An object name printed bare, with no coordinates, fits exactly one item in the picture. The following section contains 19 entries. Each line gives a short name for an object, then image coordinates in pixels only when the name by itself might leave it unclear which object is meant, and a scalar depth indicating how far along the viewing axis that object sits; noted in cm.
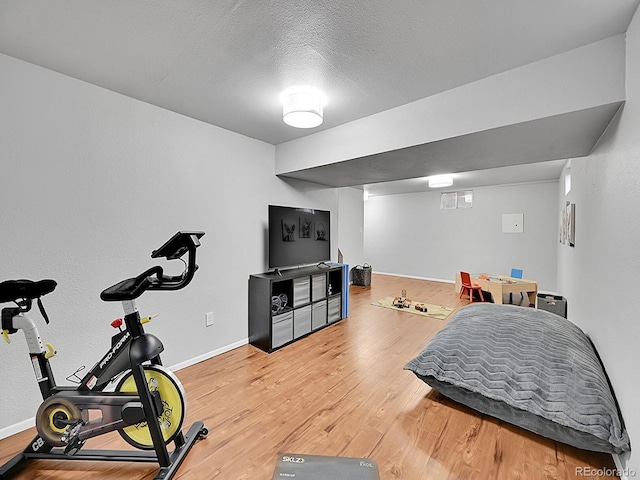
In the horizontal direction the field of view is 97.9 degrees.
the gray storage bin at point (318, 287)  355
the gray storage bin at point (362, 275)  655
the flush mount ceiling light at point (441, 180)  504
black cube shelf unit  302
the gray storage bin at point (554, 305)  378
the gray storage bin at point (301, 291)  331
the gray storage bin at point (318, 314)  355
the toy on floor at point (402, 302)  475
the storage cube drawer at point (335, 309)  386
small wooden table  468
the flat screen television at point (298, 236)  328
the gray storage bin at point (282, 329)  303
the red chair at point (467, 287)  521
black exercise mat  137
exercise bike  146
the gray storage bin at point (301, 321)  329
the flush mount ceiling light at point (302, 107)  206
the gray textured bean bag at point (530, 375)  154
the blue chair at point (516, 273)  555
